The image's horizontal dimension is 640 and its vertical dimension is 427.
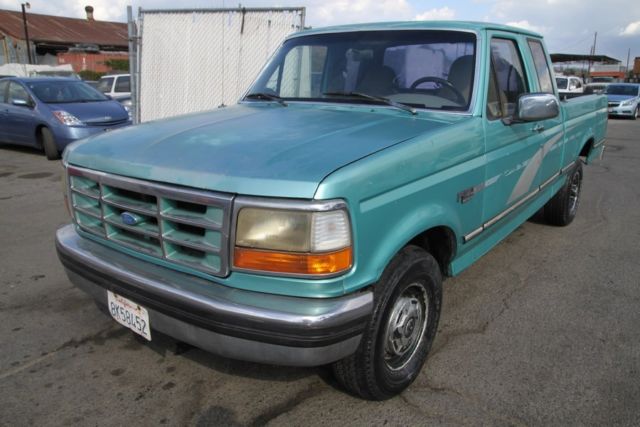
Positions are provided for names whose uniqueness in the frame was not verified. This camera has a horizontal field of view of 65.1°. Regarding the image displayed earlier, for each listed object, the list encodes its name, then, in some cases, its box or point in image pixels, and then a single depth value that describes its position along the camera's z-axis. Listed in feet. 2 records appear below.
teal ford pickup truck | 6.60
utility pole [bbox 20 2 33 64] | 109.79
